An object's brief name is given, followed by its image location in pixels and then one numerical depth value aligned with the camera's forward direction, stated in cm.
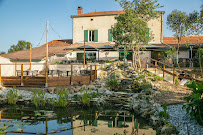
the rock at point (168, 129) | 477
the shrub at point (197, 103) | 414
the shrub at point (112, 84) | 1034
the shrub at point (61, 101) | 812
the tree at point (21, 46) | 3578
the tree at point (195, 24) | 1145
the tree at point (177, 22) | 1648
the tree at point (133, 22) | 1282
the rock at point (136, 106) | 732
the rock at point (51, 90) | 1018
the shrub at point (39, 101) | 825
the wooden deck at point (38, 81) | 1082
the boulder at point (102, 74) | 1316
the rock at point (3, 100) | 880
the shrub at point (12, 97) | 876
